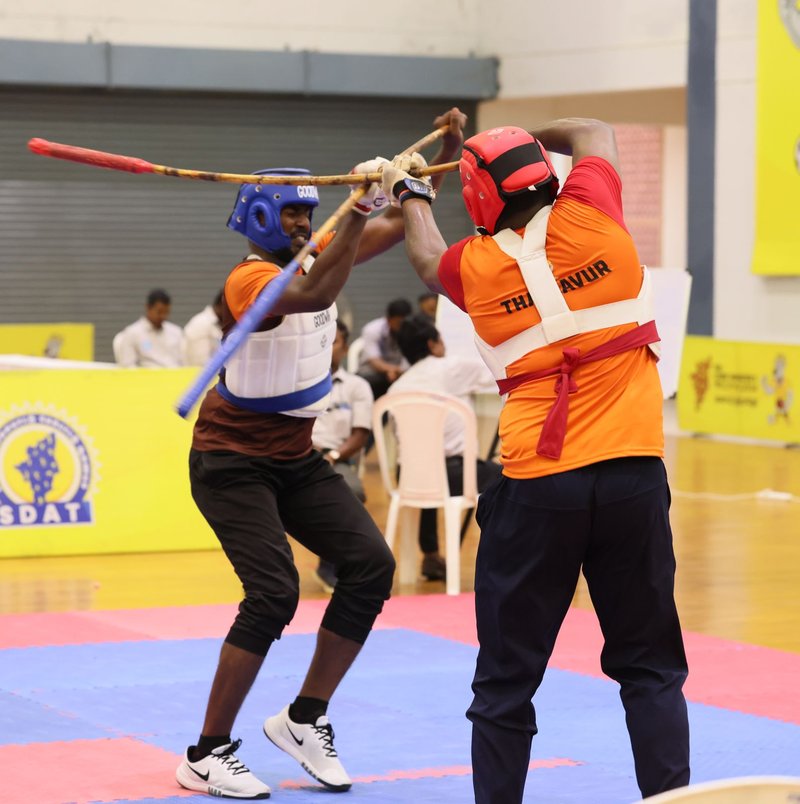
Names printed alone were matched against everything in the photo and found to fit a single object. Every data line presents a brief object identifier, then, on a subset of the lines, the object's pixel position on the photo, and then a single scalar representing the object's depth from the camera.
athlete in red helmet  5.38
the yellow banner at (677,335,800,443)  21.61
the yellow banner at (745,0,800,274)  21.79
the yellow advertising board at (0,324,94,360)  22.80
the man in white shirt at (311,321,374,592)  12.20
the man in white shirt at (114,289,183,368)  21.20
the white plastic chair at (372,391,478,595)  12.00
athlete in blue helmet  6.81
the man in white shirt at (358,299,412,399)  18.32
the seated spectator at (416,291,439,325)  20.87
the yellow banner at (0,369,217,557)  13.33
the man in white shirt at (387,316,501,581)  12.36
